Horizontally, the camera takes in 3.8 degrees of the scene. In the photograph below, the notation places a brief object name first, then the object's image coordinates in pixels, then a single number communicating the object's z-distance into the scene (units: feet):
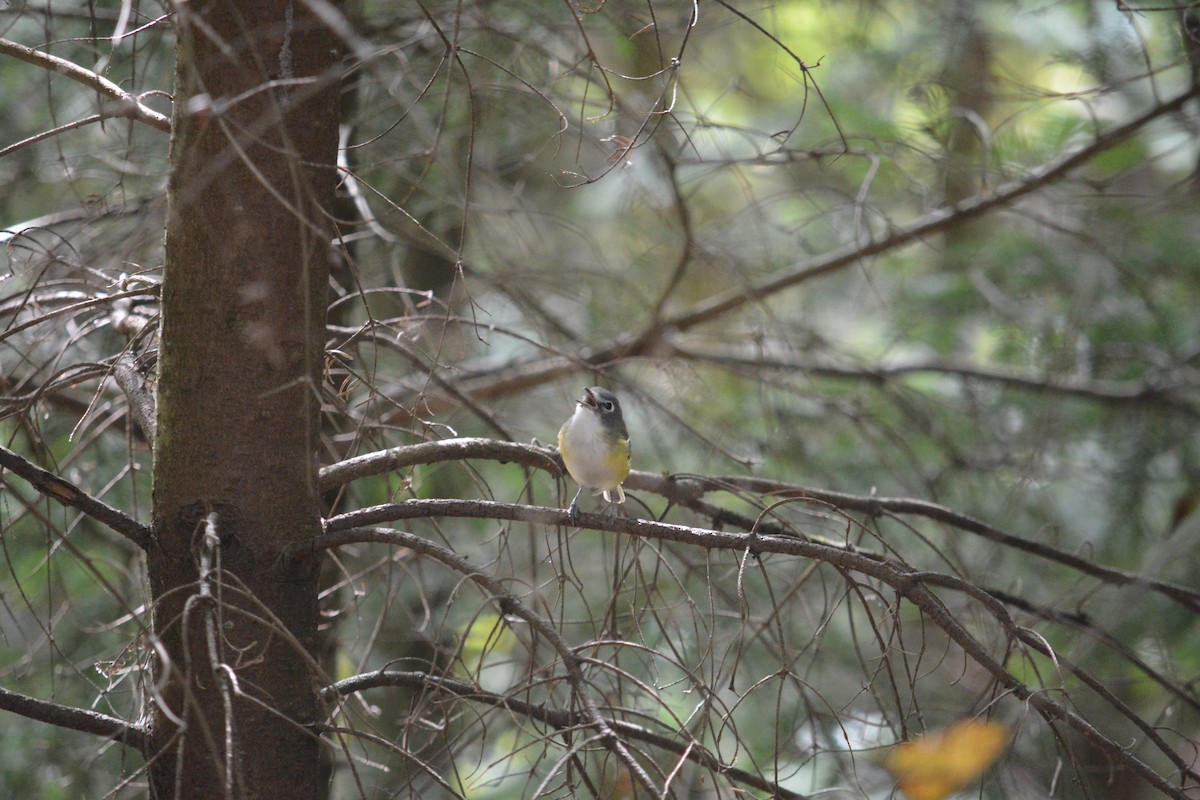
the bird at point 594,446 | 45.36
